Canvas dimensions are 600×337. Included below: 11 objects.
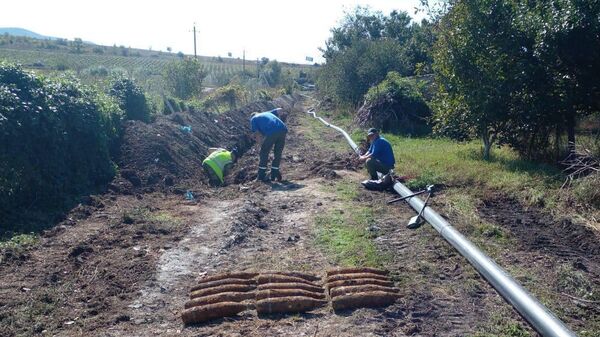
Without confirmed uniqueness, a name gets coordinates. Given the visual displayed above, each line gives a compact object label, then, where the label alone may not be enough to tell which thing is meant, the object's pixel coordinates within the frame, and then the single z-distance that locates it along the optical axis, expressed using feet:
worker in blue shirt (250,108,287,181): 38.86
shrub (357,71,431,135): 65.21
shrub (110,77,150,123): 56.35
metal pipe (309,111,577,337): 14.53
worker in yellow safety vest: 40.27
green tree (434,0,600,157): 33.99
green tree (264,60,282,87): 219.75
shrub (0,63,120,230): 27.96
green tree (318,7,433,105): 96.68
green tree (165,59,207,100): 96.07
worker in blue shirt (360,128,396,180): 36.09
